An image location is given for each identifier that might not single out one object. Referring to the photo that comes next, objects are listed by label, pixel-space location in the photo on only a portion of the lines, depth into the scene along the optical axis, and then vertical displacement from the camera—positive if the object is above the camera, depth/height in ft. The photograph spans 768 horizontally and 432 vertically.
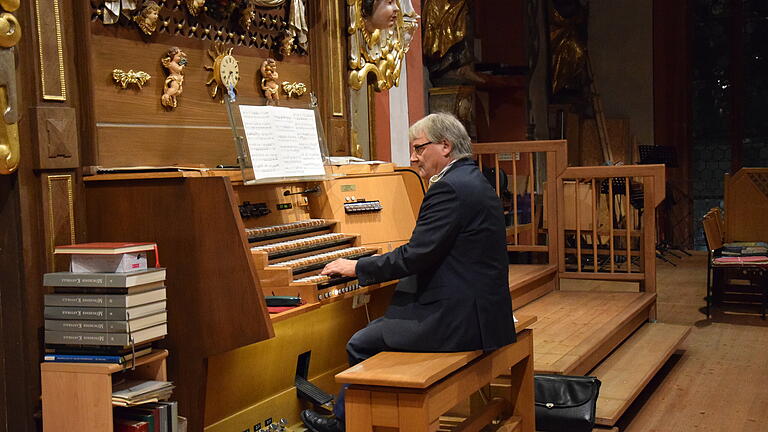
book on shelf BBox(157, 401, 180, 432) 10.42 -2.67
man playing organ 10.91 -1.10
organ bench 9.99 -2.42
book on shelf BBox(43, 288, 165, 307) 9.88 -1.23
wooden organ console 10.68 -1.07
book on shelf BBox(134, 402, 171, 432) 10.33 -2.62
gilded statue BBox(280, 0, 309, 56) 15.30 +2.65
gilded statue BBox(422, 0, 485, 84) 31.14 +4.78
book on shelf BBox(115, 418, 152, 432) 10.16 -2.71
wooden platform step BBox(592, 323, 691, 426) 14.98 -3.84
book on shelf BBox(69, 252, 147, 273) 10.06 -0.84
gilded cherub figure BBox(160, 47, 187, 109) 12.81 +1.59
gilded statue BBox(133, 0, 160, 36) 12.30 +2.34
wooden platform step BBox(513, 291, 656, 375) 16.17 -3.25
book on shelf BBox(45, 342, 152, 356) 9.91 -1.80
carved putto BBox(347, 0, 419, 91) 16.65 +2.74
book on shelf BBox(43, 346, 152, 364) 9.87 -1.89
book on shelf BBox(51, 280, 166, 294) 9.93 -1.13
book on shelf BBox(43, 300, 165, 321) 9.88 -1.38
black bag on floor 13.38 -3.50
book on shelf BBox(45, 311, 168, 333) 9.86 -1.52
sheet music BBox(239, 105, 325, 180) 12.71 +0.61
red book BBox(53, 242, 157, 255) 9.96 -0.67
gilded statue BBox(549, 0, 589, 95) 41.63 +5.92
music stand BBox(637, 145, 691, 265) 37.22 +0.56
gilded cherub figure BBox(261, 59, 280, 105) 14.84 +1.73
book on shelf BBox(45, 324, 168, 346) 9.86 -1.66
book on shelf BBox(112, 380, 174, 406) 9.92 -2.32
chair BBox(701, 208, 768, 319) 23.58 -3.03
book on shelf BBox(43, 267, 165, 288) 9.86 -1.00
